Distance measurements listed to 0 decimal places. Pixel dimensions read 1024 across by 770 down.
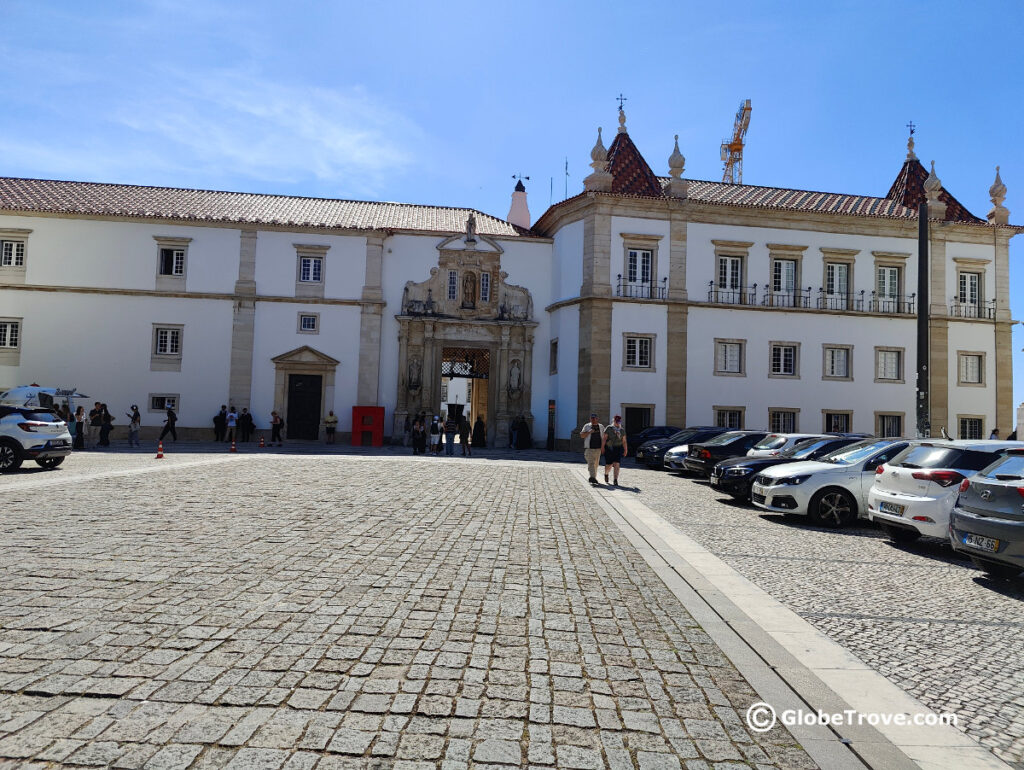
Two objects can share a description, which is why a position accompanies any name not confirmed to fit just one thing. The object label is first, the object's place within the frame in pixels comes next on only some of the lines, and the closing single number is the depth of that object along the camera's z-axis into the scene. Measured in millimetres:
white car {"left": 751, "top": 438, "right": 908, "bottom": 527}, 11500
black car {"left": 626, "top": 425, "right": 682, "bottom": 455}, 28953
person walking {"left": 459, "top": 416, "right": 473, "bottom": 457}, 26641
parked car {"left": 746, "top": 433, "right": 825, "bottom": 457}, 15680
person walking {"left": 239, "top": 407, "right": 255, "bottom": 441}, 31578
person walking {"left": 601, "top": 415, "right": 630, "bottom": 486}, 16797
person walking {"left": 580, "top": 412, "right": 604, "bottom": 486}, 16797
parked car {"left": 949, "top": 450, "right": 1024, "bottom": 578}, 7051
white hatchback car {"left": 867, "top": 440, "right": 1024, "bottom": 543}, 9016
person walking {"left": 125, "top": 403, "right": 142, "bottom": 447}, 26797
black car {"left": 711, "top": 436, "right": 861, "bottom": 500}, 13898
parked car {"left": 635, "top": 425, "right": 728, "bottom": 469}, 22859
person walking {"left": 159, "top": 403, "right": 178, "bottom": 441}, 30078
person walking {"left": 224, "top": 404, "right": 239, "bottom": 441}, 28717
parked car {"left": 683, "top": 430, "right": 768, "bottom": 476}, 18266
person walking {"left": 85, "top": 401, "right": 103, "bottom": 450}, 26922
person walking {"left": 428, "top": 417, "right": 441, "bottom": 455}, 27172
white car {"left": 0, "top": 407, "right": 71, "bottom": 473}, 15344
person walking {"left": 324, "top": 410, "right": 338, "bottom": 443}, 31797
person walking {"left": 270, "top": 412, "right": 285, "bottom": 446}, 31000
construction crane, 57250
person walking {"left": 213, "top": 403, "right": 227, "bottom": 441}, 31500
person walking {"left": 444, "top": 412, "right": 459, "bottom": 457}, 26344
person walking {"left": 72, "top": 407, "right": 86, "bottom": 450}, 25141
